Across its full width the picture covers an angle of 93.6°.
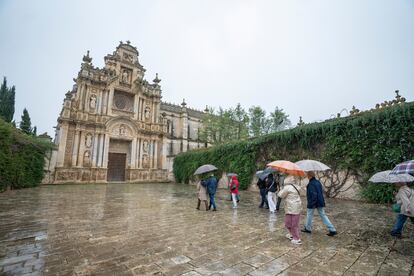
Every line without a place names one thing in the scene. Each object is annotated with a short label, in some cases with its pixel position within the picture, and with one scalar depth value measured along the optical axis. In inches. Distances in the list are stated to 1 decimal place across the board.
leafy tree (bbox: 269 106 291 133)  1130.7
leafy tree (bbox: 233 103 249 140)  1062.4
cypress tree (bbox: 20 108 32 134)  1087.4
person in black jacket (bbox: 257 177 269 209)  304.6
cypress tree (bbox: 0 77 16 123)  1053.6
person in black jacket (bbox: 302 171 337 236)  169.4
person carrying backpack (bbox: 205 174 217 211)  280.8
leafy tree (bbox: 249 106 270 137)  1074.7
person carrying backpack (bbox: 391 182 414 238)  158.7
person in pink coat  300.8
